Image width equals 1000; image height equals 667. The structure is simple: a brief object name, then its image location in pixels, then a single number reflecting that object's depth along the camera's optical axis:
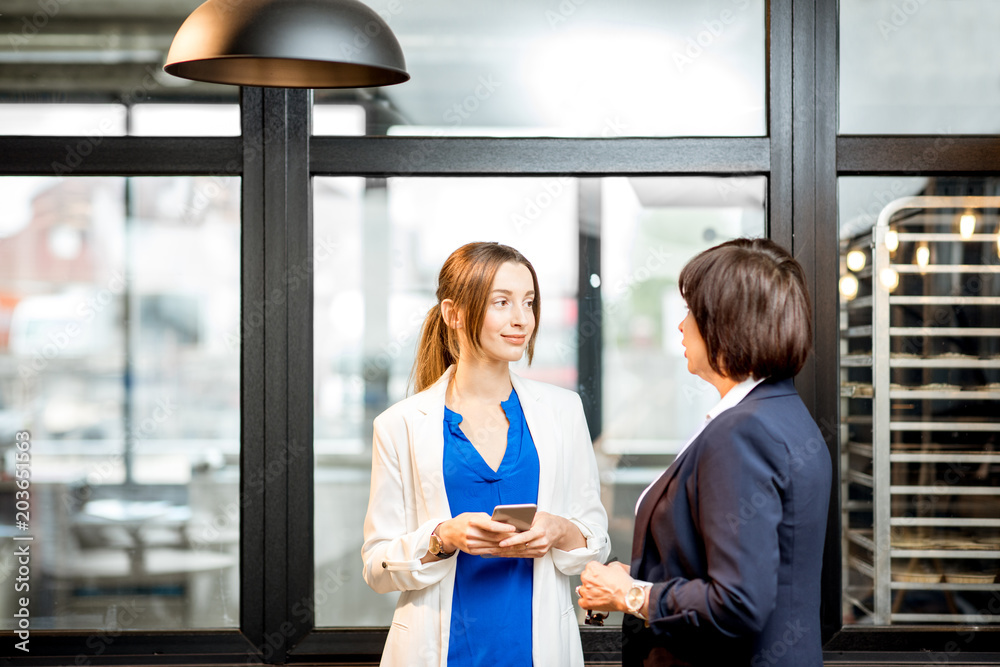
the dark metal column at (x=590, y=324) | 3.00
